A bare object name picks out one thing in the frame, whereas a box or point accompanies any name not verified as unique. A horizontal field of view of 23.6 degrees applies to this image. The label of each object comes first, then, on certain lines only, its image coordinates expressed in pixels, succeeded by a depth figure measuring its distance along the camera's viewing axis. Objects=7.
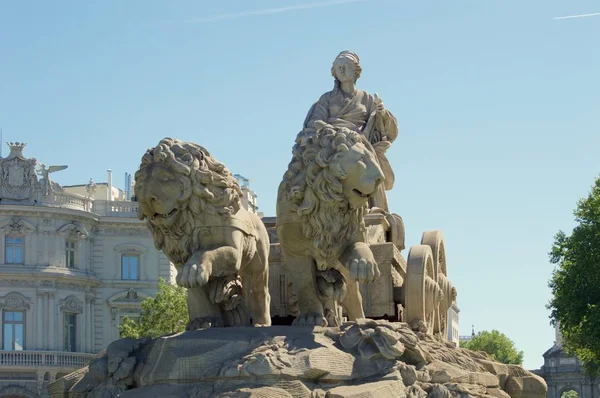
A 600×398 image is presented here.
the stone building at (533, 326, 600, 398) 128.00
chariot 17.22
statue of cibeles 19.19
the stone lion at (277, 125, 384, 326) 14.88
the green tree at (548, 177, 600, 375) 50.84
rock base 13.56
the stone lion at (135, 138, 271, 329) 15.00
